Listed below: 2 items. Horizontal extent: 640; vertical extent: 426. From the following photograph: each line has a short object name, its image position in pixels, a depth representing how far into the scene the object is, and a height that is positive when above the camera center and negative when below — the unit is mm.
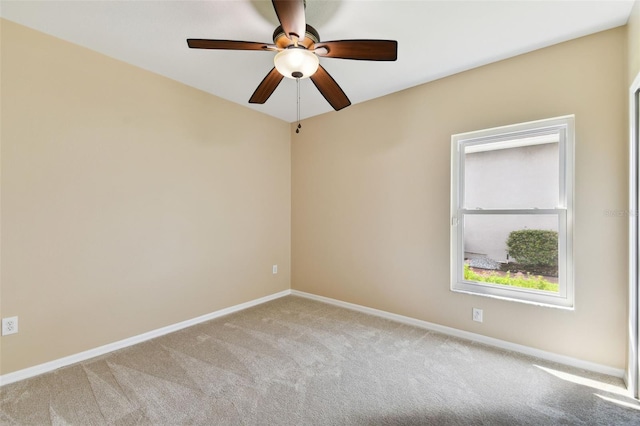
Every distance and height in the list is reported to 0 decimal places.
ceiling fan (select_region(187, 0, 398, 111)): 1665 +1015
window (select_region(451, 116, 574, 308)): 2375 +26
